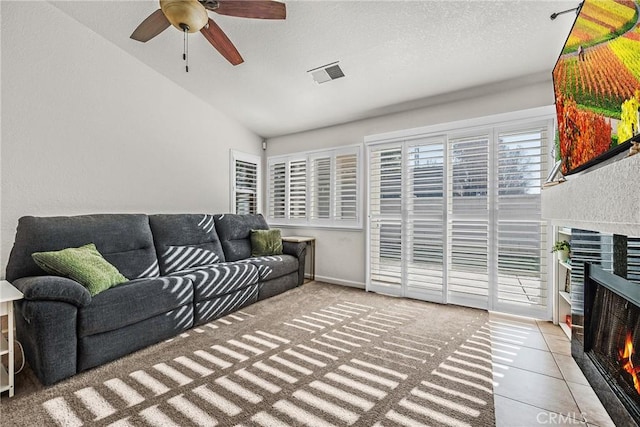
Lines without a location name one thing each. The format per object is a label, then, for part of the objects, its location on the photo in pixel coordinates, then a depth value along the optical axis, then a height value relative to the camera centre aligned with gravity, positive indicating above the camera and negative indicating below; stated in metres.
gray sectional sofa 1.83 -0.59
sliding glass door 2.93 +0.01
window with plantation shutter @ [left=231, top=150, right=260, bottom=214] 4.59 +0.53
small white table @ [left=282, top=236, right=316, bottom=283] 4.53 -0.57
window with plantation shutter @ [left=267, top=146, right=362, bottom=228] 4.21 +0.43
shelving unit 2.69 -0.64
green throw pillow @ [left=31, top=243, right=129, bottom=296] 2.08 -0.40
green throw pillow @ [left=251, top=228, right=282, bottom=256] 4.04 -0.39
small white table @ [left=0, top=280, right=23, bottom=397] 1.69 -0.75
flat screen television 1.08 +0.62
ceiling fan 1.74 +1.34
